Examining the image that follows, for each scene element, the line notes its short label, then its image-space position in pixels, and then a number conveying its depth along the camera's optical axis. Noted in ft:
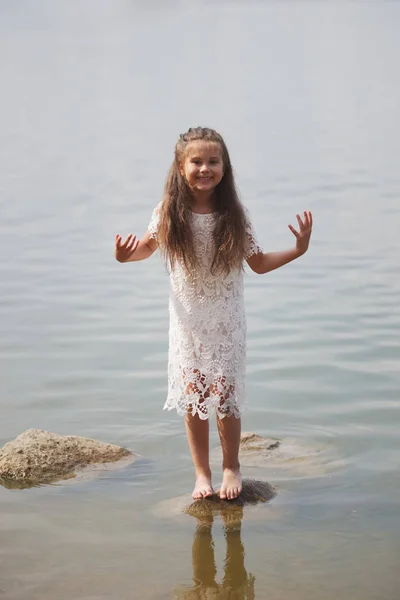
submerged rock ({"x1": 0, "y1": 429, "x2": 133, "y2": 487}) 26.82
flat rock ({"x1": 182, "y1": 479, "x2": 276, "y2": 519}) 24.75
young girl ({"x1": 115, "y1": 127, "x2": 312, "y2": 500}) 24.14
